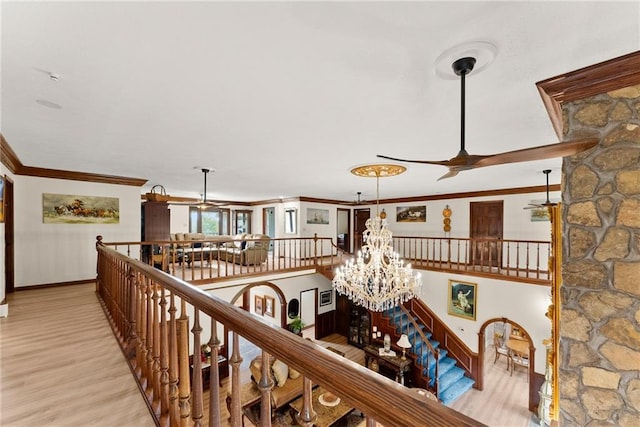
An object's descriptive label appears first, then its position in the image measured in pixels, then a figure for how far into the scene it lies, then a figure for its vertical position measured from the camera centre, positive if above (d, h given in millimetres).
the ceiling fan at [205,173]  4807 +769
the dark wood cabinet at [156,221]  5922 -127
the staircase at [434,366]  6223 -3590
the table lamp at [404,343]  6320 -2913
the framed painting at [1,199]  3560 +215
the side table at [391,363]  6254 -3440
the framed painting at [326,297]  8961 -2681
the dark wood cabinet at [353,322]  8273 -3325
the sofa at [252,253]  6902 -983
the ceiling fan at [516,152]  1641 +386
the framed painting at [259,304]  9892 -3202
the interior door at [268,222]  10805 -277
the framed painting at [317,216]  9514 -38
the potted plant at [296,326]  7414 -2949
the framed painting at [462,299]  6527 -2024
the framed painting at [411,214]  9050 +29
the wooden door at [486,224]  7477 -262
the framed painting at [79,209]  5059 +116
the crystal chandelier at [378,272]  4578 -953
